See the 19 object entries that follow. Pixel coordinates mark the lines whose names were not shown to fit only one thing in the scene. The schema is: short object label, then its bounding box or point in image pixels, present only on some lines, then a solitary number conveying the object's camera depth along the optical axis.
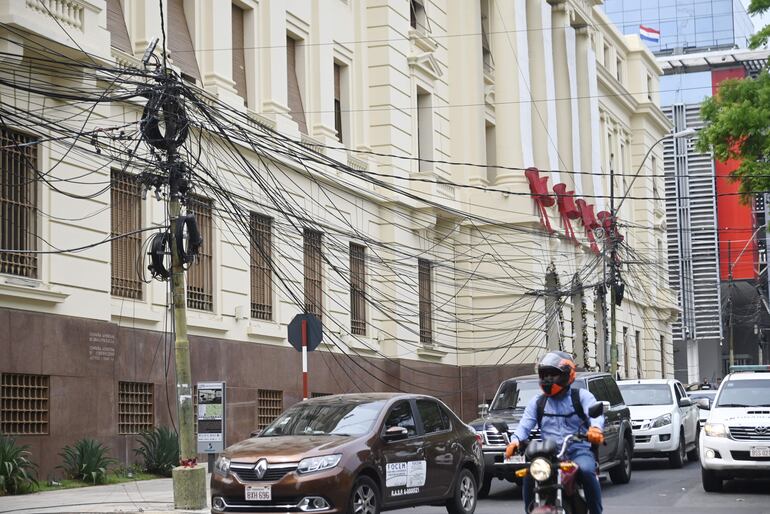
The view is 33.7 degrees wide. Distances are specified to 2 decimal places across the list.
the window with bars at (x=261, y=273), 28.83
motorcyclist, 10.70
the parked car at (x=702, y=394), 35.07
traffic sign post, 21.52
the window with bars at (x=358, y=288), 33.53
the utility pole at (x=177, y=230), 17.86
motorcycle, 10.04
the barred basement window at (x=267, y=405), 28.52
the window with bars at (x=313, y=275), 31.11
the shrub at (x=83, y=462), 21.19
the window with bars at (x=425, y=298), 37.72
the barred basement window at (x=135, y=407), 23.45
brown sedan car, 14.39
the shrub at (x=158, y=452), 23.52
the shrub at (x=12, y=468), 19.08
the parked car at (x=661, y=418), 25.19
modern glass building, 93.94
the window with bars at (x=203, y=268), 26.19
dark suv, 20.12
